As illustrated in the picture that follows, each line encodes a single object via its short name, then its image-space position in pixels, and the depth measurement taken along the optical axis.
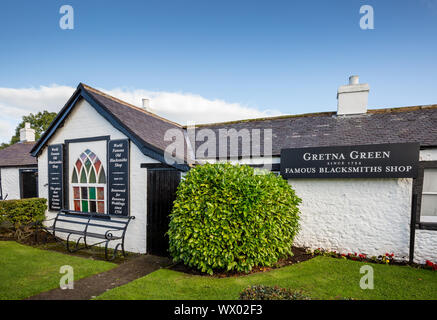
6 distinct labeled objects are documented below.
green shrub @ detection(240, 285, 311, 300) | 3.39
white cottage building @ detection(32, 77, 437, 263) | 6.33
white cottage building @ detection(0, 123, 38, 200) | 14.11
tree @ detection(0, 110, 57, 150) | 37.11
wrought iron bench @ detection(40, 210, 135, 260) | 6.94
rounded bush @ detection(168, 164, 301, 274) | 5.00
